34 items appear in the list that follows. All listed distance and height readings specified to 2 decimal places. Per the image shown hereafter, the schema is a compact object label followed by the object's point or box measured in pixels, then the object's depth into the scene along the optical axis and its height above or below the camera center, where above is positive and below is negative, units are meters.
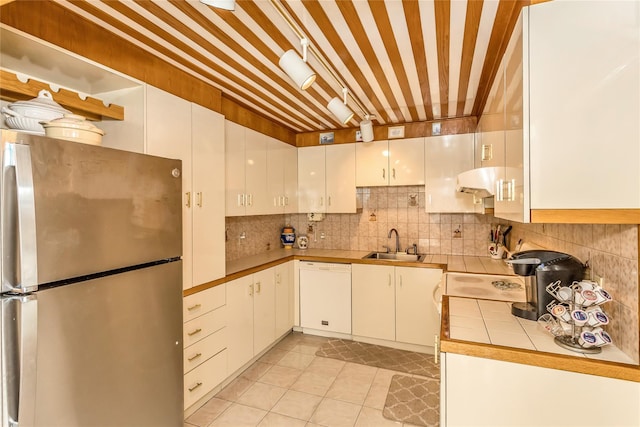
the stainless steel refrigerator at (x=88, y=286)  1.01 -0.29
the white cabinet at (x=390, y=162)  3.27 +0.52
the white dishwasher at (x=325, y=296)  3.28 -0.94
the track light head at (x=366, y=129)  2.76 +0.73
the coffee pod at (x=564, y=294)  1.22 -0.34
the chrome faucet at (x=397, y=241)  3.56 -0.36
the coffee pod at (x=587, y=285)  1.15 -0.29
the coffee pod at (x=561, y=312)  1.20 -0.41
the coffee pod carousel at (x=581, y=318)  1.11 -0.41
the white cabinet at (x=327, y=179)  3.54 +0.37
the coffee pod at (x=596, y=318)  1.10 -0.40
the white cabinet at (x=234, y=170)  2.64 +0.36
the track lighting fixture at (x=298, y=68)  1.49 +0.70
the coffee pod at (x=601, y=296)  1.10 -0.32
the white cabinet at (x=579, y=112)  1.01 +0.34
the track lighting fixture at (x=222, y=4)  1.05 +0.71
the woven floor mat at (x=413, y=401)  2.08 -1.40
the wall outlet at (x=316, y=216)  3.88 -0.07
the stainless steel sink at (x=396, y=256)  3.41 -0.52
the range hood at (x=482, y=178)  1.70 +0.18
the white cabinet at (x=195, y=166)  1.86 +0.32
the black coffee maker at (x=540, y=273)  1.36 -0.29
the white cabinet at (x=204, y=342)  2.03 -0.93
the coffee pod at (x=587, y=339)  1.12 -0.48
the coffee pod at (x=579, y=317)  1.12 -0.40
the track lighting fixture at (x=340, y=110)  2.07 +0.68
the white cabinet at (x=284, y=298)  3.19 -0.94
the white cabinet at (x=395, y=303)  2.95 -0.94
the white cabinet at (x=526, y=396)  1.07 -0.71
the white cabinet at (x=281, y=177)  3.30 +0.39
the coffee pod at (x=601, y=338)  1.10 -0.47
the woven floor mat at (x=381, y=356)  2.71 -1.40
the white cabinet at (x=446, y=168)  3.09 +0.42
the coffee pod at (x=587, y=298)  1.11 -0.33
